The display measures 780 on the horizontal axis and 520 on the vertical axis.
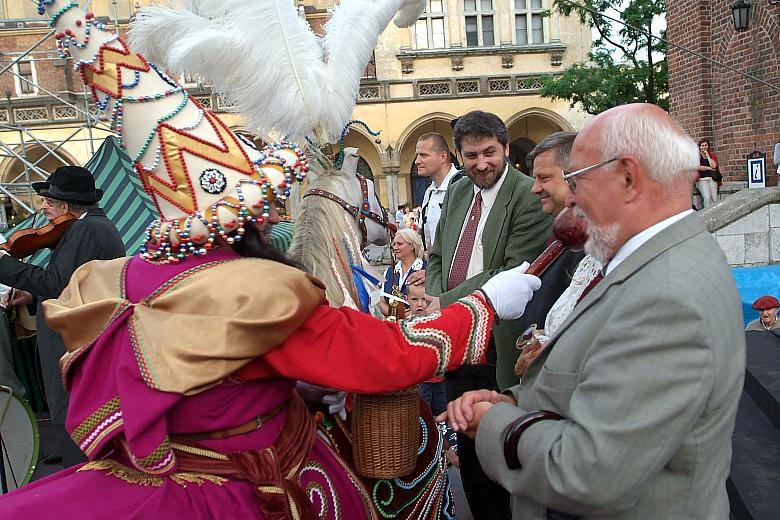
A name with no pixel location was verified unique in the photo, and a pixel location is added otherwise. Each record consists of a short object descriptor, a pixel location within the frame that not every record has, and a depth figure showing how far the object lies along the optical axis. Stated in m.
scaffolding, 20.45
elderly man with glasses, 1.37
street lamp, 9.77
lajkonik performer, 1.82
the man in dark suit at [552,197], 2.73
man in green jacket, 3.26
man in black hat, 3.97
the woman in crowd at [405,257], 5.17
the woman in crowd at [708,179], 10.71
